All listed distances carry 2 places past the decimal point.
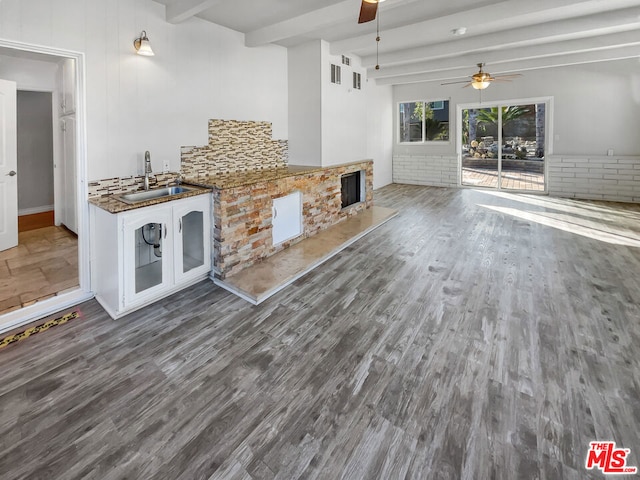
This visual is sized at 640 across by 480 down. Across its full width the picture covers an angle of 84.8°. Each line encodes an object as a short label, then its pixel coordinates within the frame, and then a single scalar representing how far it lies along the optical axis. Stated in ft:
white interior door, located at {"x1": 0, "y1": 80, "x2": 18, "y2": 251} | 13.30
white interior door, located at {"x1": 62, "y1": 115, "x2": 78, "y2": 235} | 14.95
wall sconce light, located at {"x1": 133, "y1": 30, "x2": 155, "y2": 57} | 10.69
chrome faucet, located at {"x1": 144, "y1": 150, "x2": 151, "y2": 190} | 11.51
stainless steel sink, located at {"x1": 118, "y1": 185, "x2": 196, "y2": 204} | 10.89
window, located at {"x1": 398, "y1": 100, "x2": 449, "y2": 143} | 31.19
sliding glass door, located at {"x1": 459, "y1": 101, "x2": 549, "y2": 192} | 27.53
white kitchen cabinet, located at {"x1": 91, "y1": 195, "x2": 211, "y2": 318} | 9.41
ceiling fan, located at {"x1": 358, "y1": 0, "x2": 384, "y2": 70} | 8.34
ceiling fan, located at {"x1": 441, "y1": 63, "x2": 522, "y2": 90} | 20.64
